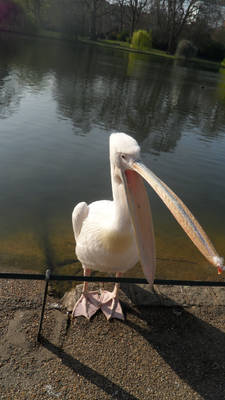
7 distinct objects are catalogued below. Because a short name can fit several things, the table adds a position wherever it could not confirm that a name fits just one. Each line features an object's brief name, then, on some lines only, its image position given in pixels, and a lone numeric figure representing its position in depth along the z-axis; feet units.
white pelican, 4.57
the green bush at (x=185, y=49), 123.00
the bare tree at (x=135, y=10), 147.64
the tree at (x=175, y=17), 142.20
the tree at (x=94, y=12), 141.18
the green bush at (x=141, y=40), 131.03
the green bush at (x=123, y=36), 156.61
